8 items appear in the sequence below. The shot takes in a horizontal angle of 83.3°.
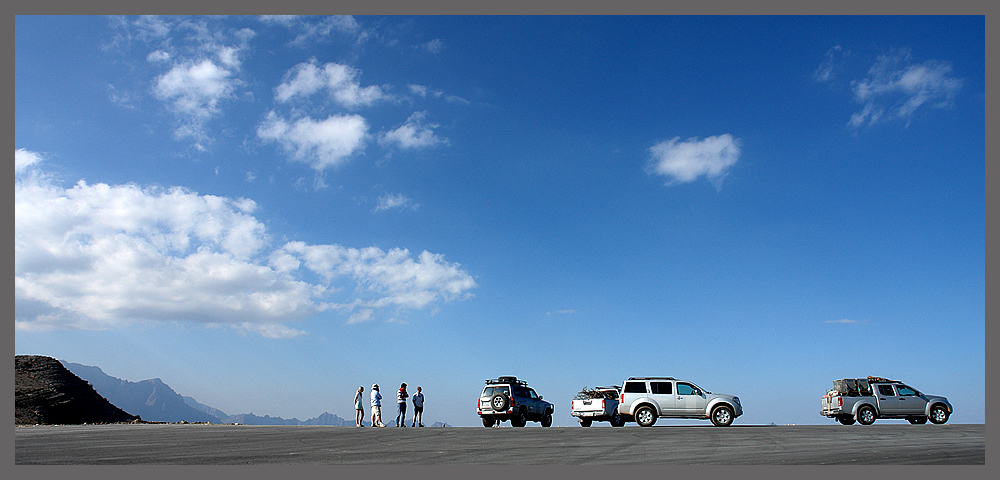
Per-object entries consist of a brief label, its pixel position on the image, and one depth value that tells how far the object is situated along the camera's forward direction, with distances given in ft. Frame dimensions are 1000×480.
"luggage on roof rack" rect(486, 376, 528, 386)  85.35
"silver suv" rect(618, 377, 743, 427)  76.13
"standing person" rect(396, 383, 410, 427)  80.38
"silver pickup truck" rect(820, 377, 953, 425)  85.46
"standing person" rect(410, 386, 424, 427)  82.17
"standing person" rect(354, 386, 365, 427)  78.95
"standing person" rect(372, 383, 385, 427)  77.56
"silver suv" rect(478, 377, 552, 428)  81.76
